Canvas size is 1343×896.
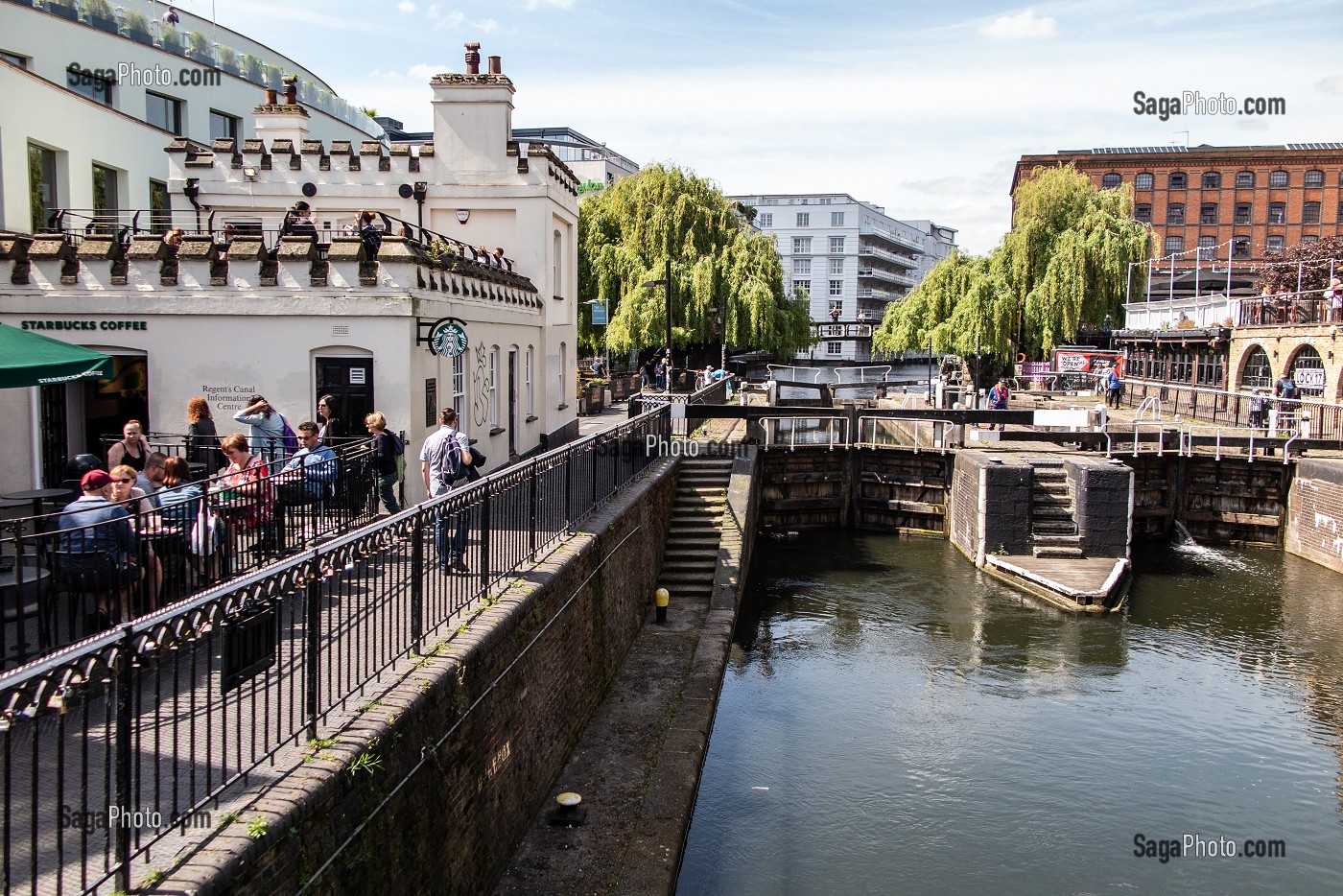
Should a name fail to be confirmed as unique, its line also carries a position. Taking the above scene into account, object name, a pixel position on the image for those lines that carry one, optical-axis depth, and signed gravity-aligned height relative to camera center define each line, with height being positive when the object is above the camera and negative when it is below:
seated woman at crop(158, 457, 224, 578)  8.35 -1.35
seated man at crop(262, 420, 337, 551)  9.89 -1.20
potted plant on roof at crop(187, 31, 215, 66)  30.75 +8.49
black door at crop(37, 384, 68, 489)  13.99 -1.14
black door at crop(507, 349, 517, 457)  20.55 -0.94
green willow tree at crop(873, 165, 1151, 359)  42.97 +3.51
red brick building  77.38 +12.31
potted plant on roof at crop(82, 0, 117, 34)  26.34 +8.05
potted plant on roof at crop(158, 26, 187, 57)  28.95 +8.20
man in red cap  7.32 -1.37
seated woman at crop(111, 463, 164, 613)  7.75 -1.20
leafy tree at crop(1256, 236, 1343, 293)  40.28 +3.68
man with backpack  11.40 -1.10
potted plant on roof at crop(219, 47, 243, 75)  32.09 +8.46
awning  9.19 -0.12
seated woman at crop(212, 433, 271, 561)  9.27 -1.22
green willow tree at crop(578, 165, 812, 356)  42.66 +3.53
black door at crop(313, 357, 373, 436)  14.29 -0.46
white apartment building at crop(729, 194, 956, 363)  112.38 +10.55
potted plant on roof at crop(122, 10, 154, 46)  27.45 +8.06
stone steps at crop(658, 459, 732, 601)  17.64 -3.02
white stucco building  14.00 +0.31
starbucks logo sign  14.70 +0.18
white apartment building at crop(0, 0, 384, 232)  18.36 +6.16
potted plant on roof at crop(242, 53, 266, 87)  33.19 +8.55
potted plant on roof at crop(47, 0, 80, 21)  25.12 +7.81
